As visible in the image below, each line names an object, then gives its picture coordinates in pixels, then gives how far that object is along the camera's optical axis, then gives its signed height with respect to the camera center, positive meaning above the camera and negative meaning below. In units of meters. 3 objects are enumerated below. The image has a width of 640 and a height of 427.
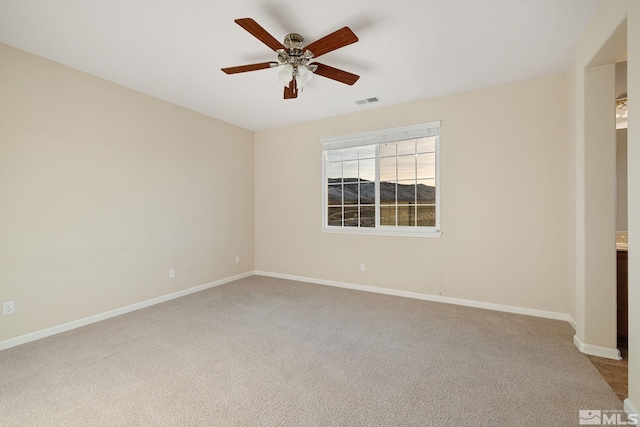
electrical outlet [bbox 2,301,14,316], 2.54 -0.86
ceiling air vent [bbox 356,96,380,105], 3.84 +1.53
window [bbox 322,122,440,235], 3.92 +0.45
